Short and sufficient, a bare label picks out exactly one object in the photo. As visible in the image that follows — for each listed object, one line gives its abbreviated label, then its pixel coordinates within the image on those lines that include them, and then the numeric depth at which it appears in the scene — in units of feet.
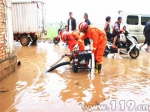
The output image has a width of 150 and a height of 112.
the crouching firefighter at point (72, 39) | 15.26
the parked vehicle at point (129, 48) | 20.04
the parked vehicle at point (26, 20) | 30.28
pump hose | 14.92
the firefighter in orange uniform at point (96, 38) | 13.80
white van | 27.86
